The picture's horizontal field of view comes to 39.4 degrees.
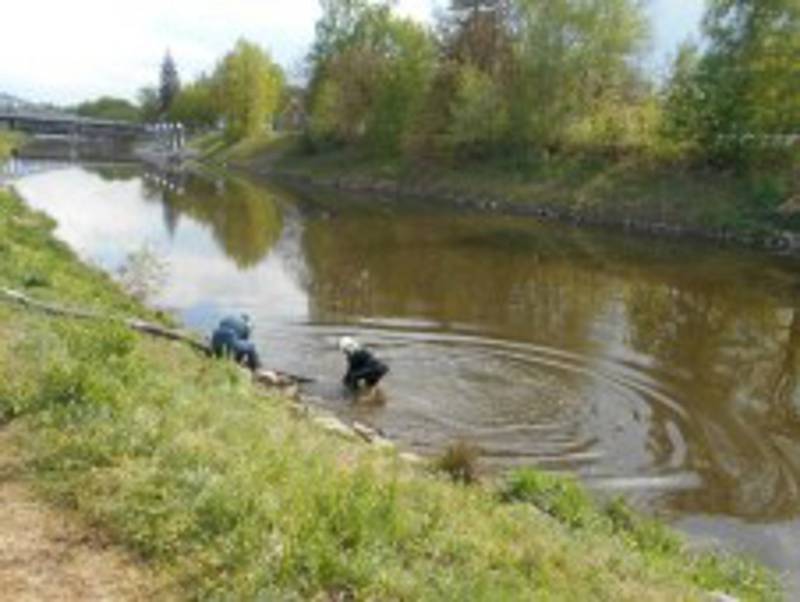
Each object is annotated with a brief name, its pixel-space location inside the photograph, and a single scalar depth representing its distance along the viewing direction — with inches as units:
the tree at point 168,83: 7106.3
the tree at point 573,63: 2738.7
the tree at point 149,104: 7308.1
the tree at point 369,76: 3348.9
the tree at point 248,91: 4822.8
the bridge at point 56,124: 6451.8
